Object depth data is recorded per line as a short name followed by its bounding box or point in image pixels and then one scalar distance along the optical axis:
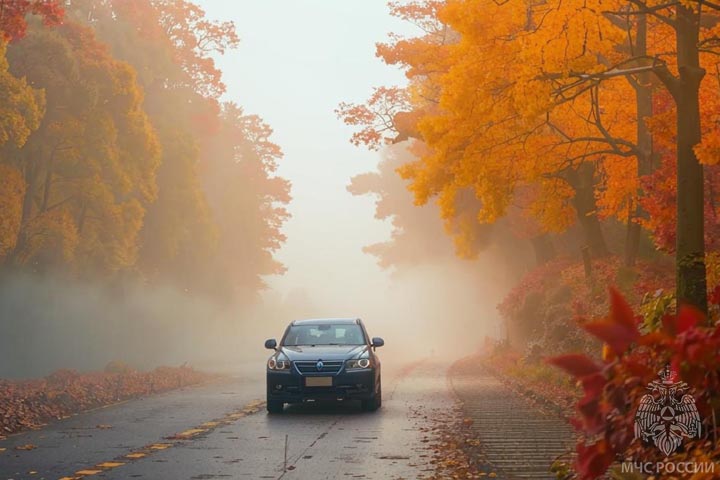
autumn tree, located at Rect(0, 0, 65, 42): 20.06
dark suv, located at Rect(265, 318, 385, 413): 17.25
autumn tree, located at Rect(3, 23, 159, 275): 29.06
